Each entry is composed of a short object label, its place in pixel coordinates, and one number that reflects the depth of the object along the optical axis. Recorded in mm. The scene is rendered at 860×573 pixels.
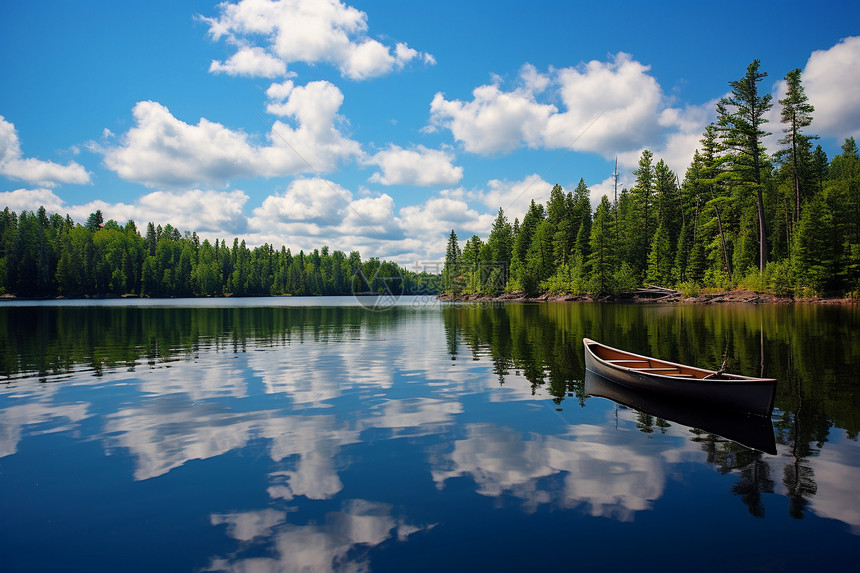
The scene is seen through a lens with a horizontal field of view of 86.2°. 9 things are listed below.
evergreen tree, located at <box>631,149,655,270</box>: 96750
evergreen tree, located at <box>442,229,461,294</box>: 140825
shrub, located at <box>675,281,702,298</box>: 76438
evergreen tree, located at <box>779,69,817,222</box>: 63062
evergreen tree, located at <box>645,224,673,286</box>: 87938
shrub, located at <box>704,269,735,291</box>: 72875
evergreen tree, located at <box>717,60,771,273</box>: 62812
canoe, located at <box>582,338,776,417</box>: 13238
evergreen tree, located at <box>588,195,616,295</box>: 87625
